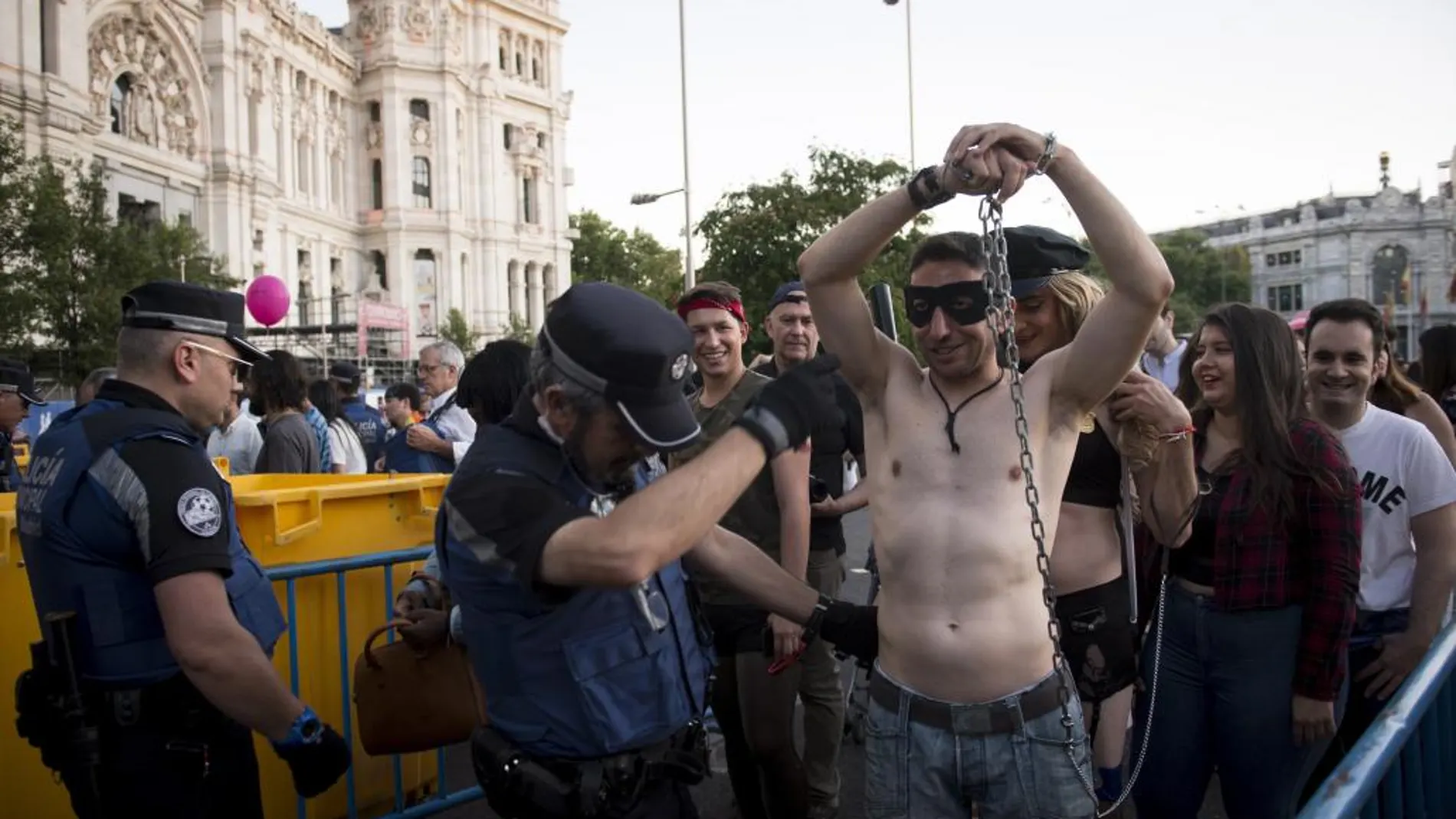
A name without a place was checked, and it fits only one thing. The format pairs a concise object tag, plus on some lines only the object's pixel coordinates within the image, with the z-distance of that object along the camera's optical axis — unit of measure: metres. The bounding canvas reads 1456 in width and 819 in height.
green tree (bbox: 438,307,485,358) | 60.31
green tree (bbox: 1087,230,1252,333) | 86.75
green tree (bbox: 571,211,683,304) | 87.06
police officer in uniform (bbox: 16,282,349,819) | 2.65
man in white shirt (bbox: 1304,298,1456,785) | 3.70
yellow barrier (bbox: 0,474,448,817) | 3.92
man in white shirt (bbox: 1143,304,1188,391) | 7.16
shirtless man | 2.62
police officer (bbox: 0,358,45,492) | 7.79
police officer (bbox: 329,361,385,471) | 9.75
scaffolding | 46.25
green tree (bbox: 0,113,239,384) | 23.27
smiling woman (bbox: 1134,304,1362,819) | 3.29
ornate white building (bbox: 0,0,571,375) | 39.72
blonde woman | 3.28
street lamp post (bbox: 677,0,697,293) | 30.86
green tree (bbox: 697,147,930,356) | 23.42
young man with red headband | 4.07
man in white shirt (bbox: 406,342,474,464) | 6.93
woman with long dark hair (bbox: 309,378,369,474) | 8.05
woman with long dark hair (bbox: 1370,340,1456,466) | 4.97
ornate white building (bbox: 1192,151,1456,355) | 100.62
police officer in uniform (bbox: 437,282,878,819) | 2.02
